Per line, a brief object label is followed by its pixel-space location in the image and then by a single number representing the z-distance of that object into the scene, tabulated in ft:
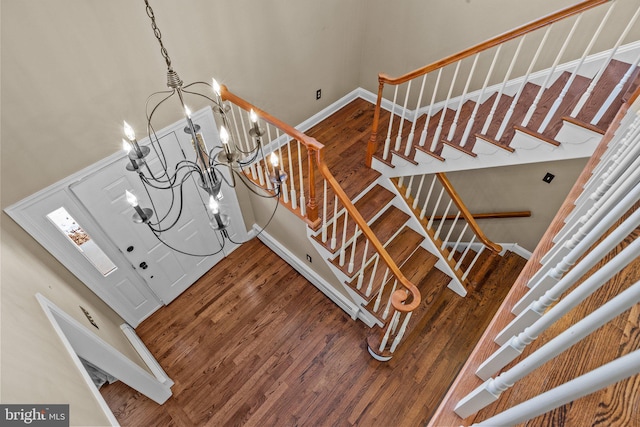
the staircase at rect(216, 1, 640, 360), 8.15
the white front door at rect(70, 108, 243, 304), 9.16
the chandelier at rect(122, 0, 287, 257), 5.12
